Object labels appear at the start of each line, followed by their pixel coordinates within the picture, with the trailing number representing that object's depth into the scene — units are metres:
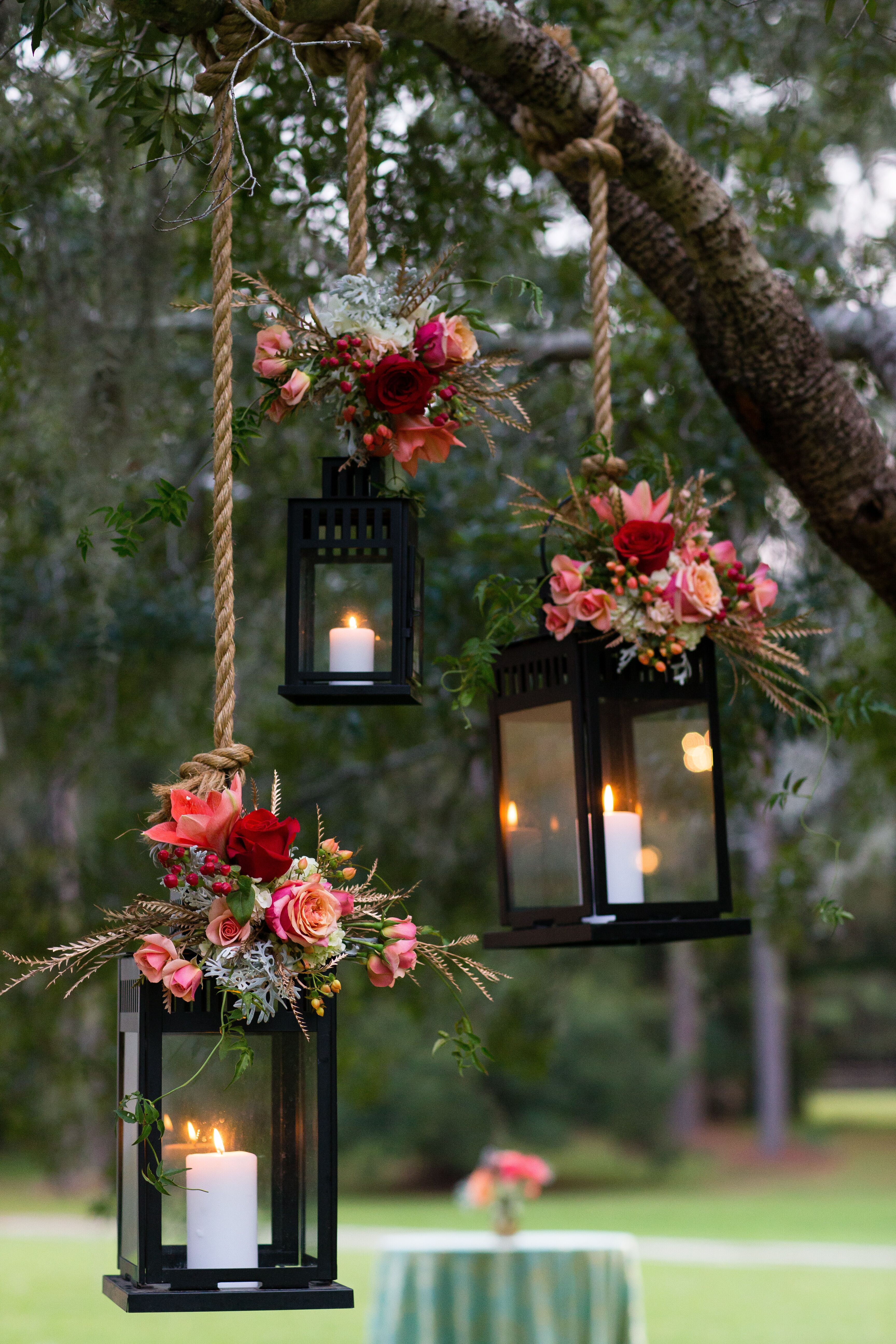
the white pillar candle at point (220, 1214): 5.25
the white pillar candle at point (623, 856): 5.71
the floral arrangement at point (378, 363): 5.59
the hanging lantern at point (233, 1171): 5.25
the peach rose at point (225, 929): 5.25
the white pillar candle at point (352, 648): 5.63
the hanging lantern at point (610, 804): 5.72
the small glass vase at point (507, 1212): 13.40
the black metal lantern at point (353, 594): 5.63
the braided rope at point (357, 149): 5.61
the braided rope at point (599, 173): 5.87
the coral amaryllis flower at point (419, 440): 5.62
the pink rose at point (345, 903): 5.34
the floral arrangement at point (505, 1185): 13.61
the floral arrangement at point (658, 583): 5.72
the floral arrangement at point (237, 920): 5.25
